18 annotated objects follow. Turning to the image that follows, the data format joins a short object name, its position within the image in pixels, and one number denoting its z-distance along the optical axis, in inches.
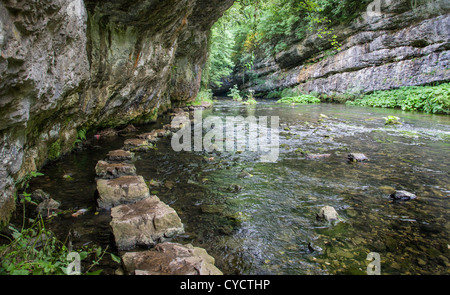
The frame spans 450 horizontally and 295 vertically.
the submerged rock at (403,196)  132.3
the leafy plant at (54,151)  184.7
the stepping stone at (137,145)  232.5
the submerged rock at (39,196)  125.9
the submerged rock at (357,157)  200.1
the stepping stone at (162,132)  297.3
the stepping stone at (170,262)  73.7
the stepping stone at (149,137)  266.7
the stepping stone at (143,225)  95.3
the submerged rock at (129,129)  318.1
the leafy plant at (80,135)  232.5
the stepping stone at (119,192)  123.6
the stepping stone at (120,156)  196.2
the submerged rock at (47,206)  115.1
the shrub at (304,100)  862.0
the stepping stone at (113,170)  158.2
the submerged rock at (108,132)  293.6
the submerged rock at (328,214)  112.1
